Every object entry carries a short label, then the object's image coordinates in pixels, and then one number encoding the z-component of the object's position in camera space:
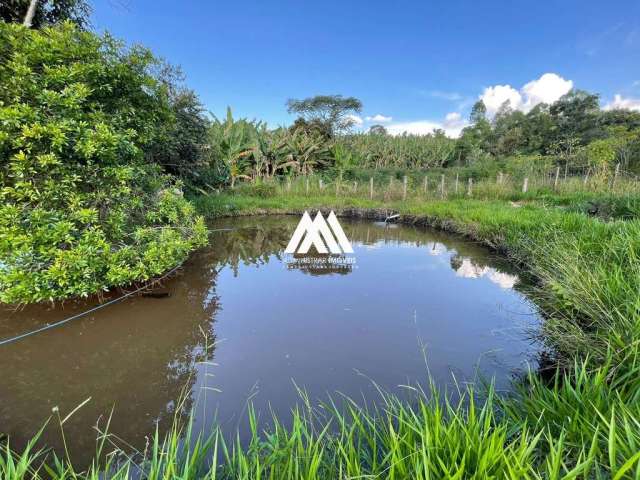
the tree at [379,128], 34.97
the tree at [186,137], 9.72
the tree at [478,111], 38.71
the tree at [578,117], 26.59
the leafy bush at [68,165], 3.13
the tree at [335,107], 26.69
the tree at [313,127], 20.60
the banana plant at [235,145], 13.72
